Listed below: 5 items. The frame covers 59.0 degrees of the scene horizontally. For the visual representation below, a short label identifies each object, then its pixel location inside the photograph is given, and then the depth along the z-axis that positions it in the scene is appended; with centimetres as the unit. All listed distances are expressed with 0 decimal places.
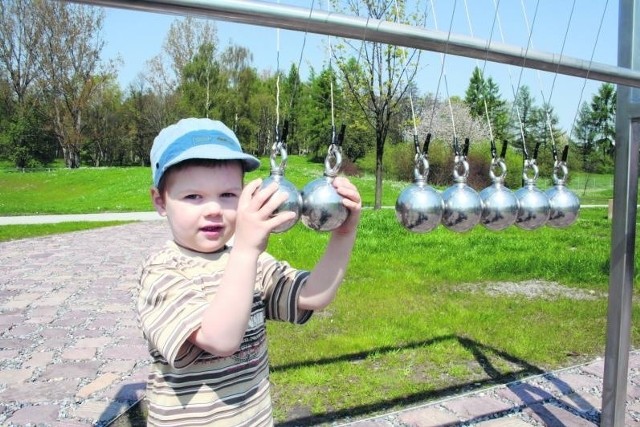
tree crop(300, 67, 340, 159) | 3303
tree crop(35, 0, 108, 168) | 3391
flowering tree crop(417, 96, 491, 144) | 2480
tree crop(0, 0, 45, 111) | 3249
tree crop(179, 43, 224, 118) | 2845
